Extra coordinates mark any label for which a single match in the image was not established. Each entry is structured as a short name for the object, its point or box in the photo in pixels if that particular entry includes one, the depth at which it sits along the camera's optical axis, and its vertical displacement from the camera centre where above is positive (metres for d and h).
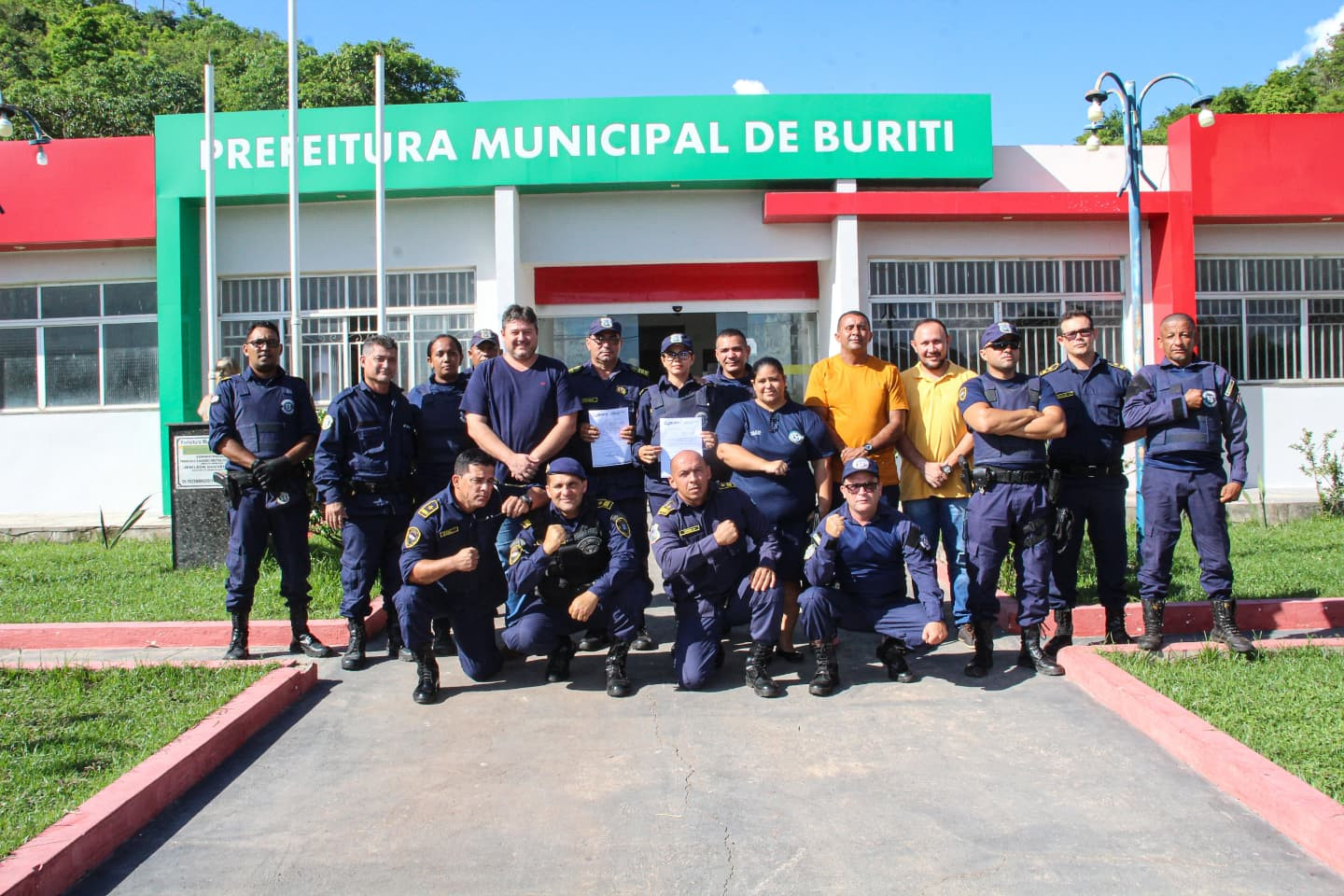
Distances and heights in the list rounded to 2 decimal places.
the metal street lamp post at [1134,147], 9.95 +3.12
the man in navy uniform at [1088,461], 5.62 -0.09
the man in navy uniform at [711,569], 5.10 -0.61
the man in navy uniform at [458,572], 5.09 -0.60
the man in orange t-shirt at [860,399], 5.84 +0.30
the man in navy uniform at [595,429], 5.93 +0.19
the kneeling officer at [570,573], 5.20 -0.62
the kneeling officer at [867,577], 5.09 -0.67
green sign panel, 12.28 +3.86
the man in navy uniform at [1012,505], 5.25 -0.31
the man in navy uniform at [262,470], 5.75 -0.06
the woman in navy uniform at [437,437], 6.21 +0.13
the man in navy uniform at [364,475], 5.71 -0.09
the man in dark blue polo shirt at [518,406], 5.69 +0.30
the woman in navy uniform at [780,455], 5.47 -0.02
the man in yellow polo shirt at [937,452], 5.96 -0.02
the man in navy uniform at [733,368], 6.05 +0.52
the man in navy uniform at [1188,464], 5.48 -0.11
